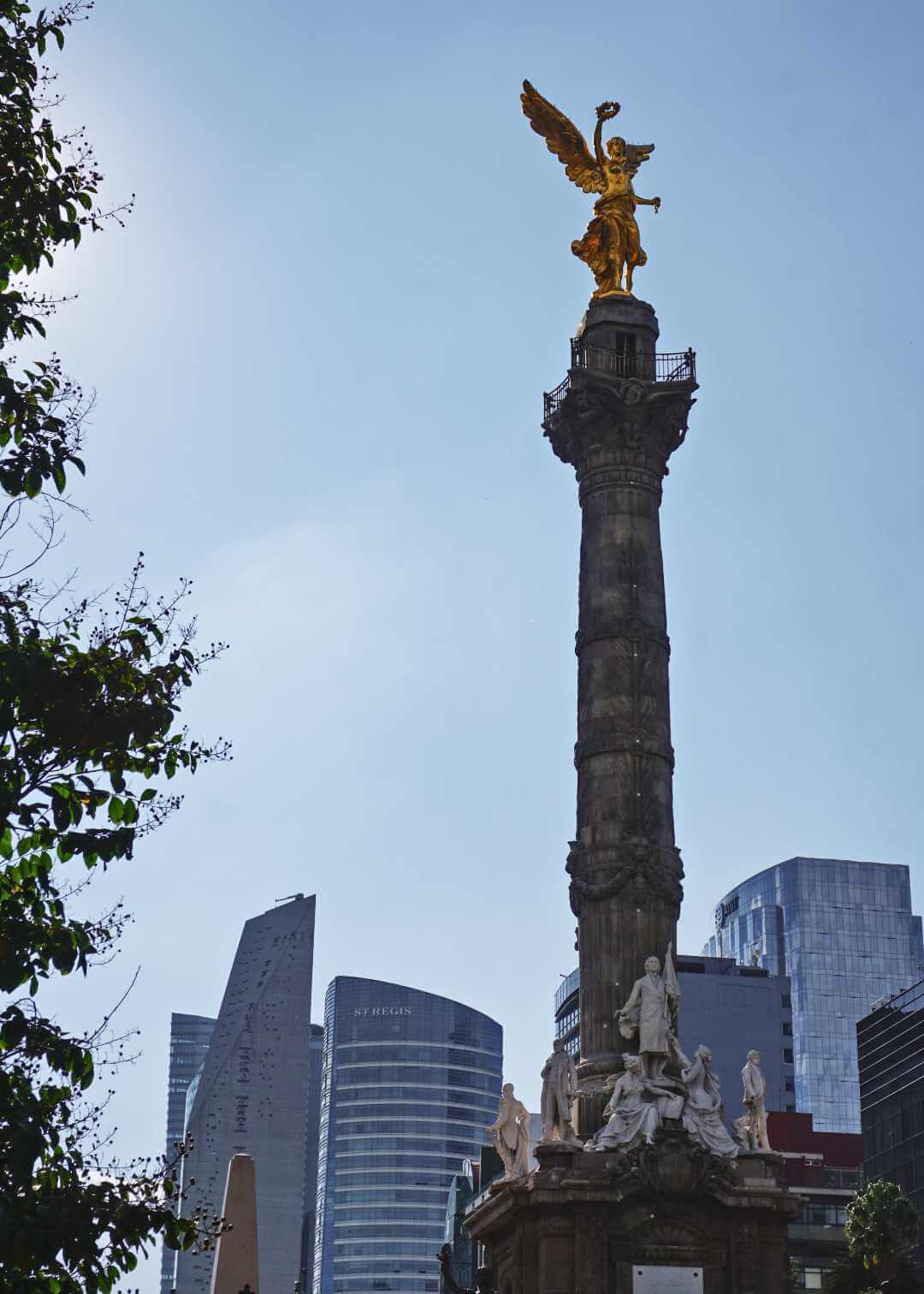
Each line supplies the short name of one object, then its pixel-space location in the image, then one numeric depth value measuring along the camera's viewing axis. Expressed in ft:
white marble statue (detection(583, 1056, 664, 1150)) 139.03
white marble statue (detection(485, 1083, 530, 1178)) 147.54
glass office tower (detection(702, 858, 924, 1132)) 614.75
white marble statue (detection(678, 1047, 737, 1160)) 140.36
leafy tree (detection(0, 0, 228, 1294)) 45.14
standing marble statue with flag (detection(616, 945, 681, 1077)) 145.48
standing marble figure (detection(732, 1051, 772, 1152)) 144.05
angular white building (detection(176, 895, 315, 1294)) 540.93
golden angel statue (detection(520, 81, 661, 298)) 180.55
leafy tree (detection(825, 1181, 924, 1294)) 185.78
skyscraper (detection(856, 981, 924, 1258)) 299.38
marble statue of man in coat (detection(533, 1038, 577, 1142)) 141.18
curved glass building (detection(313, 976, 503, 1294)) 620.90
